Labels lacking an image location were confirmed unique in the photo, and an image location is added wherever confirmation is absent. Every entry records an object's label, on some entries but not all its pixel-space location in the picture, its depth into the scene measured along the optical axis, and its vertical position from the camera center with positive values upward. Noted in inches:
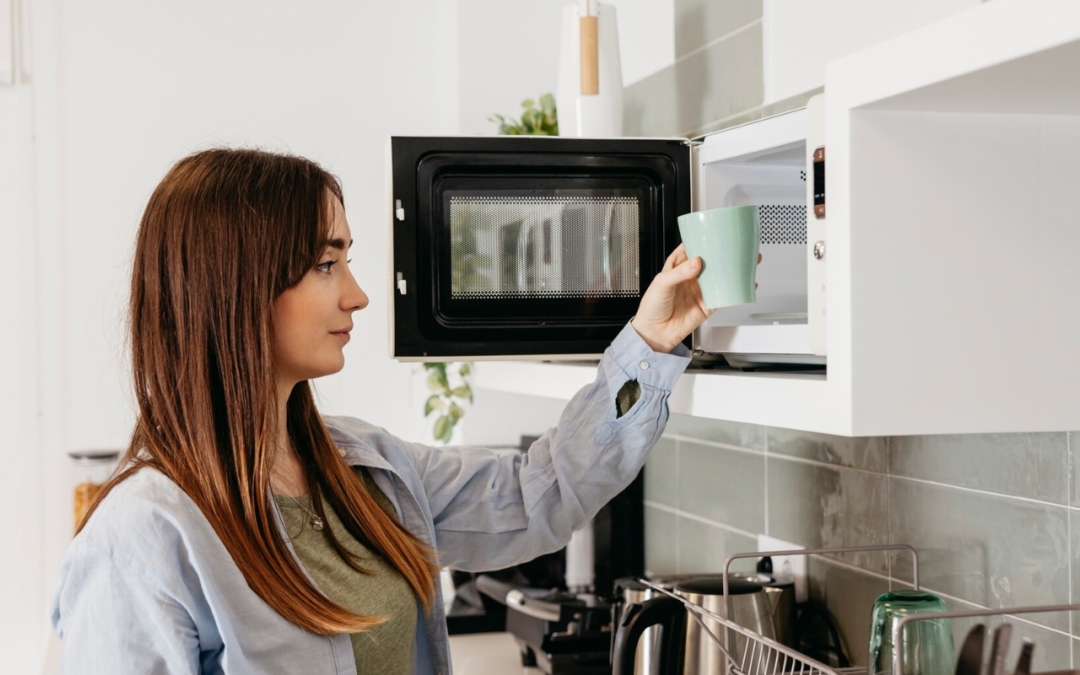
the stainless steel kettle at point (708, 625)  49.7 -15.2
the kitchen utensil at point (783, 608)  51.3 -14.7
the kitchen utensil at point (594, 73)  61.8 +15.3
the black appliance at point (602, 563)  76.4 -18.3
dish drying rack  29.6 -11.0
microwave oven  43.5 +3.9
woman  35.6 -5.6
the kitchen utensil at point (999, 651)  33.3 -11.0
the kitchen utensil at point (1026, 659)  33.7 -11.7
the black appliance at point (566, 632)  62.1 -19.4
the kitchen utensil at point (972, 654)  33.7 -11.3
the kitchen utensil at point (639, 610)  48.4 -15.7
